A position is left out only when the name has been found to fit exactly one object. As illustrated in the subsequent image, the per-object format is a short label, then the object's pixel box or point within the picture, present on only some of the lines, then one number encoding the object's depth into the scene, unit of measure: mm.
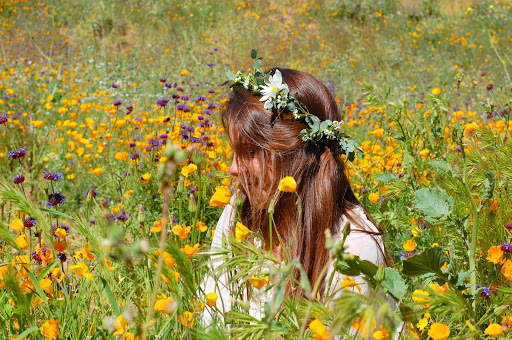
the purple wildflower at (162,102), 2781
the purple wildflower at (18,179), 1590
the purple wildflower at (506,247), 1325
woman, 1688
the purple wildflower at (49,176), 1815
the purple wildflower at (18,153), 1708
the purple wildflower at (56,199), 1521
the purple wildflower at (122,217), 2096
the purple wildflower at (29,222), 1393
